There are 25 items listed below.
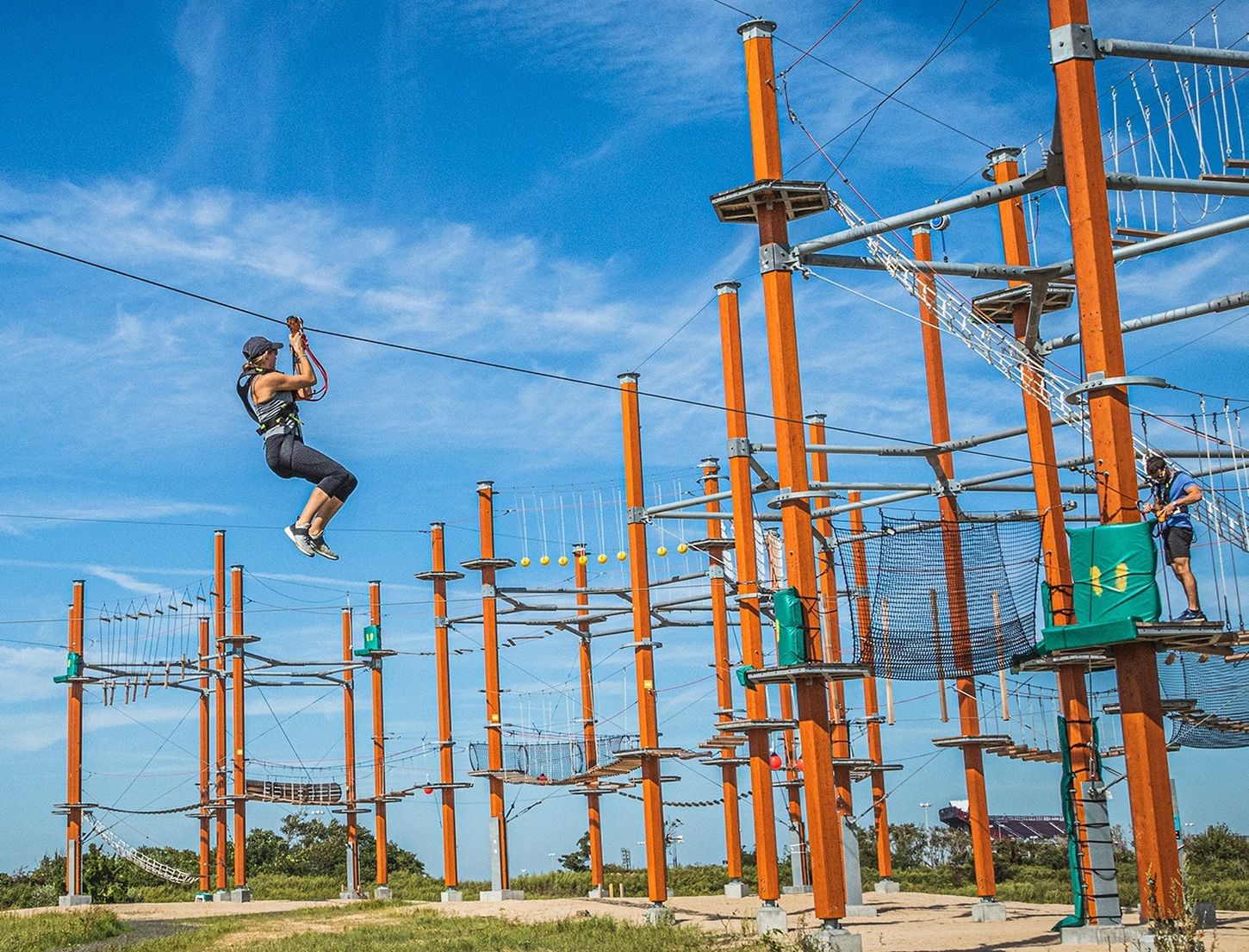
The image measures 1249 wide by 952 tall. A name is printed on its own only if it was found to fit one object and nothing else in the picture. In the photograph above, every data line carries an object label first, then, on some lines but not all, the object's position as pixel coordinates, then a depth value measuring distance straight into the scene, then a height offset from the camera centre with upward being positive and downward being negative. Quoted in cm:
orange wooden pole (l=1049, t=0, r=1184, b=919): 1160 +264
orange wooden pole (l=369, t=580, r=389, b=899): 3834 +112
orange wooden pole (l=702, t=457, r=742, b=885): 2698 +202
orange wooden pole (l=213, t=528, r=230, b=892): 3822 +312
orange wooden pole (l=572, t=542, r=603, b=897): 3212 +176
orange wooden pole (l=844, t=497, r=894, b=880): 2933 +31
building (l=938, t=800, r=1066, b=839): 5831 -255
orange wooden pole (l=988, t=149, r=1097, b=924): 1571 +255
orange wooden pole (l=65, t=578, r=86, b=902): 3672 +80
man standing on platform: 1304 +214
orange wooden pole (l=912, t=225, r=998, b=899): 2028 +75
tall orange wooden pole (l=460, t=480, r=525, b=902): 3119 +224
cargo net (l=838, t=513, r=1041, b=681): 1521 +151
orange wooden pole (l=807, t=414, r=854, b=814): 2311 +181
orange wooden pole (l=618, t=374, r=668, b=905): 2545 +367
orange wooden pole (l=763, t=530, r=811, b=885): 2639 +23
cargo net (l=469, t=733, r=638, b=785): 3114 +71
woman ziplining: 973 +243
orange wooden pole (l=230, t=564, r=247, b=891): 3753 +173
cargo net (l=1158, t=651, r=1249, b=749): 1670 +65
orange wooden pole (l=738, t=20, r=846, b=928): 1515 +325
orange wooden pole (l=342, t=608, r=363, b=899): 3907 +158
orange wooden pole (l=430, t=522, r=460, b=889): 3241 +187
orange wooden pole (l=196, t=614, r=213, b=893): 3991 +114
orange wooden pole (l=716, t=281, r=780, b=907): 2133 +277
